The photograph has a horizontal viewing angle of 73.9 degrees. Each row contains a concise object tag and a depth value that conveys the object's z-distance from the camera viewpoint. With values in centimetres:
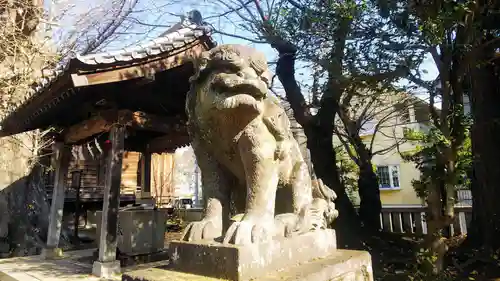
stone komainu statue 185
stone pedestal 164
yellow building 1633
